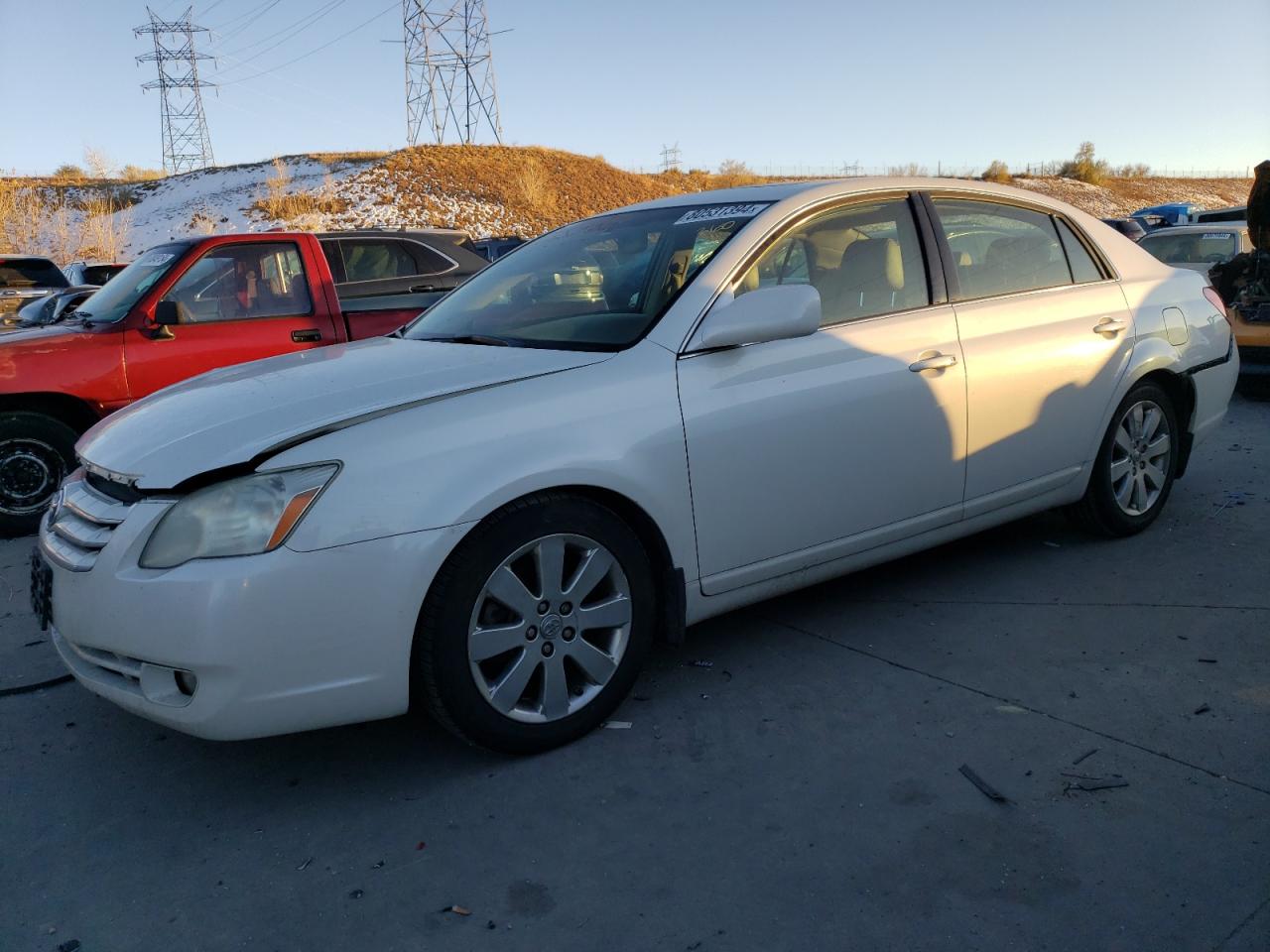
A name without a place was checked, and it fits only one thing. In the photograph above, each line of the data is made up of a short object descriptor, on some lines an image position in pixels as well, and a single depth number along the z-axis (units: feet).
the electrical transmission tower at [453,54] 168.66
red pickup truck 19.08
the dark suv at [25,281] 38.93
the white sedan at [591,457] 8.66
